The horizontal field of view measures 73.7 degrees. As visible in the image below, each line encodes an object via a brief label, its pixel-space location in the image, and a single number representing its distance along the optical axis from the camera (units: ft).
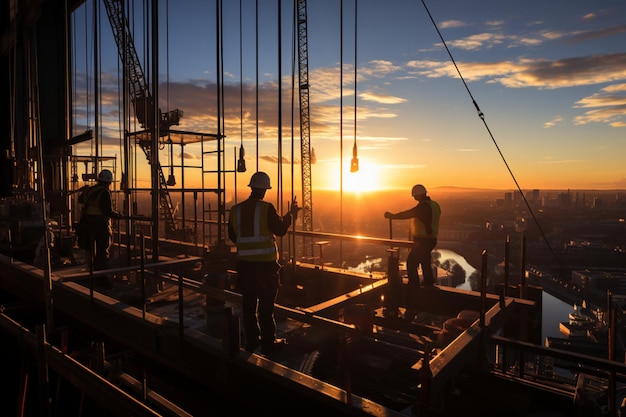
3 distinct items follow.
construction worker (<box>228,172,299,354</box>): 18.70
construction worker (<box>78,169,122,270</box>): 30.76
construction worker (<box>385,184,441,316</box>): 30.66
